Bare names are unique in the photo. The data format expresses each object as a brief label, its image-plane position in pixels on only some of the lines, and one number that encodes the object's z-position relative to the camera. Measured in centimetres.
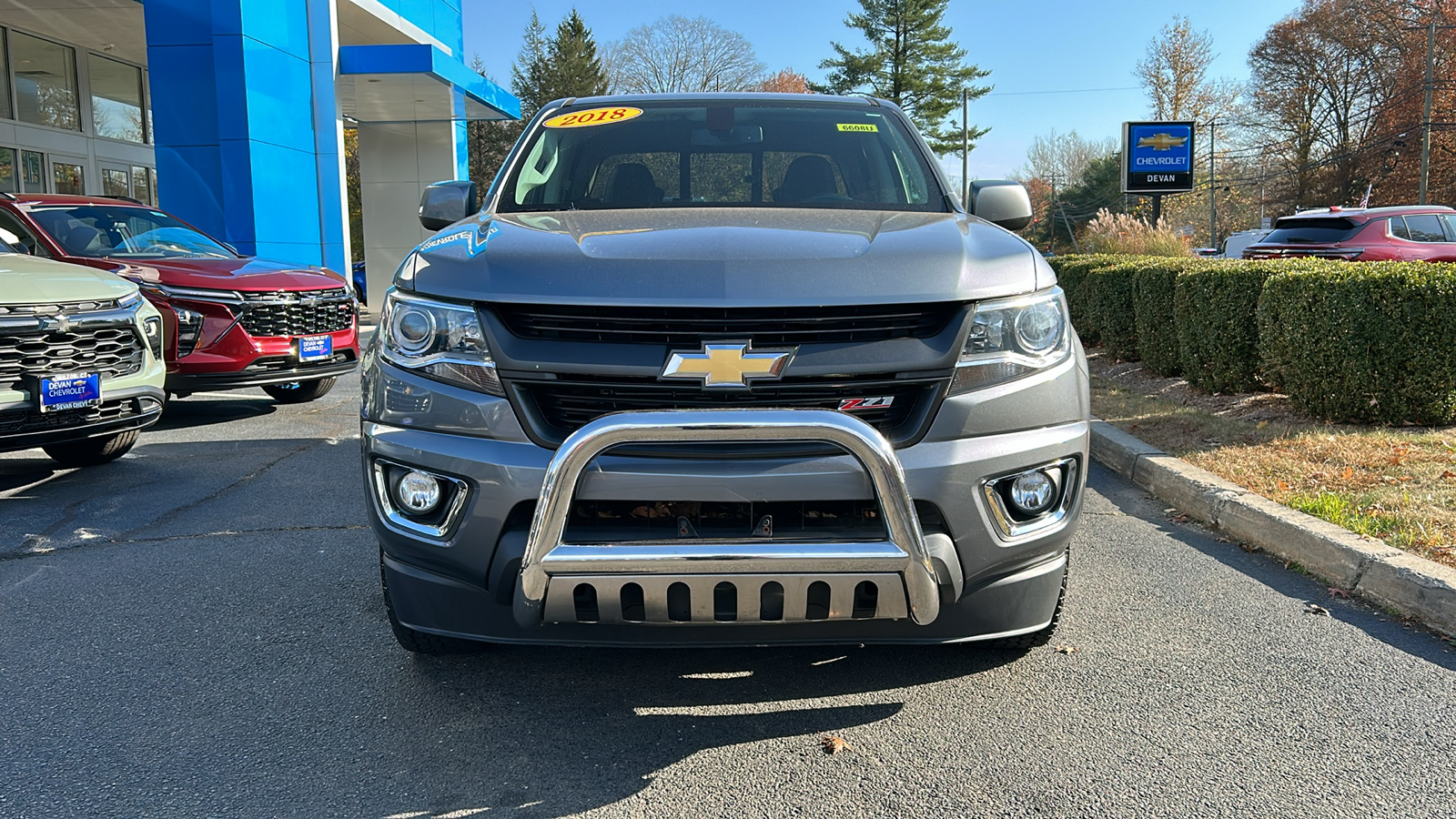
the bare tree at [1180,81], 5388
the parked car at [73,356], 505
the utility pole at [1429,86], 3708
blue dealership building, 1502
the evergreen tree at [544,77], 5575
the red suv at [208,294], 729
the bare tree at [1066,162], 7544
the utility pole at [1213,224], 5871
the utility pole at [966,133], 5403
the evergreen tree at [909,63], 5316
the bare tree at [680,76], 5469
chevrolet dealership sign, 1969
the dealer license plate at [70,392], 512
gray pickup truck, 226
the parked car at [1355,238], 1561
